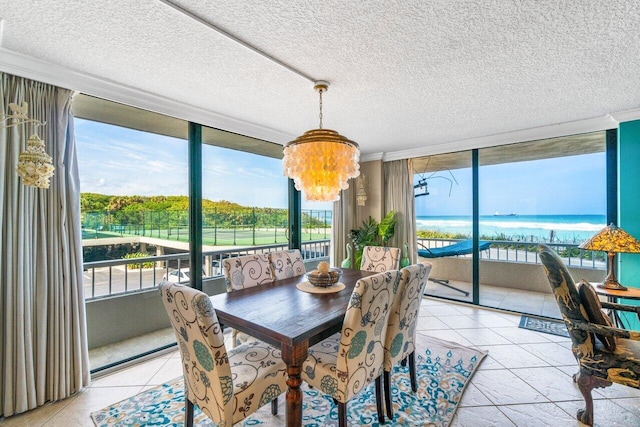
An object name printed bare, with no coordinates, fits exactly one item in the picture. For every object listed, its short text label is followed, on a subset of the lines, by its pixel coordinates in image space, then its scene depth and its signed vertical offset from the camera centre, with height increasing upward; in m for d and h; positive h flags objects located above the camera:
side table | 2.21 -0.70
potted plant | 4.54 -0.35
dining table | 1.39 -0.60
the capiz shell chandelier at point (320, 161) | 2.01 +0.40
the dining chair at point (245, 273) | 2.24 -0.51
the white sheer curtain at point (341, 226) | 4.70 -0.23
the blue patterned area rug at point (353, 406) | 1.76 -1.34
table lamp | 2.25 -0.29
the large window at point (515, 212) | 3.72 -0.01
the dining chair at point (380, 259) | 2.91 -0.51
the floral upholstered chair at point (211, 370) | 1.22 -0.80
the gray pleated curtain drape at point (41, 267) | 1.80 -0.36
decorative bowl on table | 2.19 -0.52
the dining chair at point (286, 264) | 2.63 -0.50
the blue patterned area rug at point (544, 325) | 3.07 -1.36
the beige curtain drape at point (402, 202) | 4.59 +0.19
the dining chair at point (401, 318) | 1.77 -0.71
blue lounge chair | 4.43 -0.66
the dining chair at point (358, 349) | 1.43 -0.76
